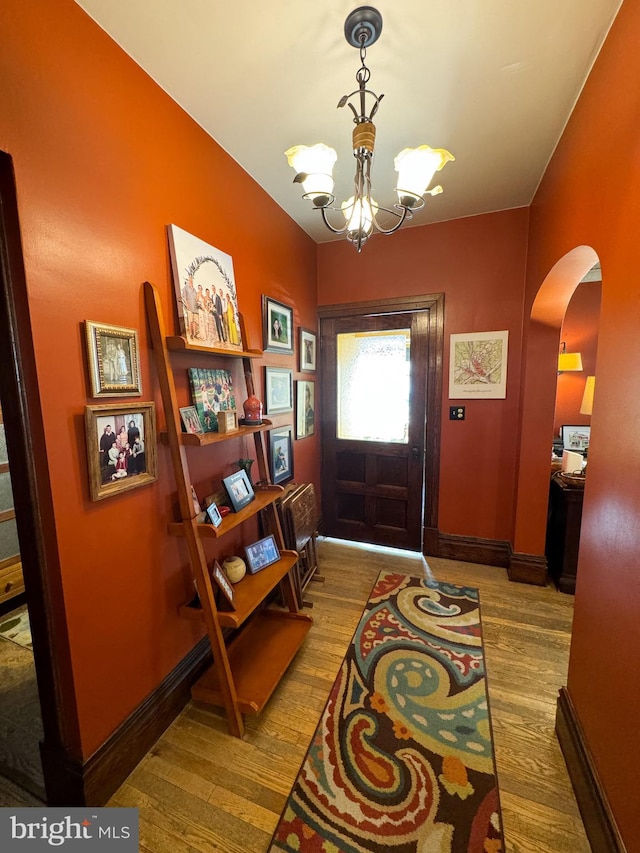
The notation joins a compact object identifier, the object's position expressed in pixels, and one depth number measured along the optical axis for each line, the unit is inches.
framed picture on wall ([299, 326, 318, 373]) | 113.0
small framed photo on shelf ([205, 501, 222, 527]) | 59.5
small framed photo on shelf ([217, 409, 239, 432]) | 62.9
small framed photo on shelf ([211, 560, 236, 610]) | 60.5
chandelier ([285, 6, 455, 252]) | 46.2
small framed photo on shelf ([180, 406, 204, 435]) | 60.1
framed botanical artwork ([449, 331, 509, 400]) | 105.5
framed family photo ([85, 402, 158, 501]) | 45.9
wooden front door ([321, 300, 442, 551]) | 114.4
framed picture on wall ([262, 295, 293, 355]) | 89.7
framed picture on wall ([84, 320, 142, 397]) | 45.9
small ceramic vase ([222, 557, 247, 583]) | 69.2
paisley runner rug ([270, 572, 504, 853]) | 44.7
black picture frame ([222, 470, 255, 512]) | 67.9
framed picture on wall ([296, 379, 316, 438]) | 112.0
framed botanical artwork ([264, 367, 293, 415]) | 92.7
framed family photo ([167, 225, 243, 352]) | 60.0
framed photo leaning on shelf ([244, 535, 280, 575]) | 73.9
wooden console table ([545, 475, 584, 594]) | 93.8
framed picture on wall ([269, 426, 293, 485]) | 96.8
